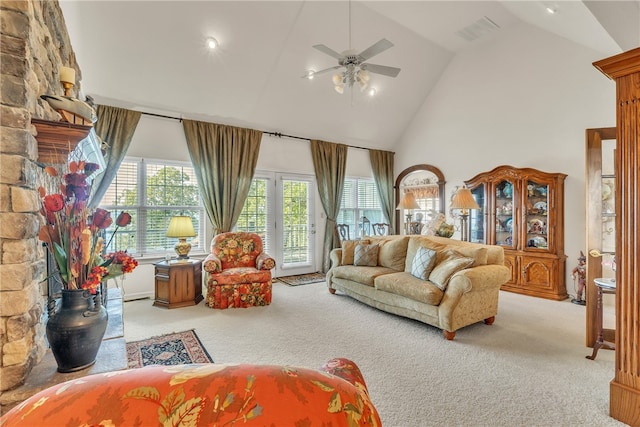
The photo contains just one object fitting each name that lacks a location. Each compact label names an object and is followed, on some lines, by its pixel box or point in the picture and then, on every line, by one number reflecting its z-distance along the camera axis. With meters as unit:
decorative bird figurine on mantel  1.80
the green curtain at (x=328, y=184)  6.40
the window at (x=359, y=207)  7.03
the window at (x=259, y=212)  5.67
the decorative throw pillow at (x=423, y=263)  3.58
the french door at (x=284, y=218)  5.79
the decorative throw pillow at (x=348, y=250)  4.74
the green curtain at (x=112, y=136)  4.22
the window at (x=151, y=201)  4.60
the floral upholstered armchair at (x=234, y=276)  4.12
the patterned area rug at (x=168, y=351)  2.70
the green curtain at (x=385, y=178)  7.25
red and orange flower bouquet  1.58
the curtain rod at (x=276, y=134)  4.74
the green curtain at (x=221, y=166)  5.02
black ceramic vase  1.56
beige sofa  3.14
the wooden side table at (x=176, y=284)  4.15
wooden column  1.86
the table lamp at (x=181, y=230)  4.14
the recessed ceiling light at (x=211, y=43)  4.17
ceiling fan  3.29
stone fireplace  1.51
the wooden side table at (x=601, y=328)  2.61
